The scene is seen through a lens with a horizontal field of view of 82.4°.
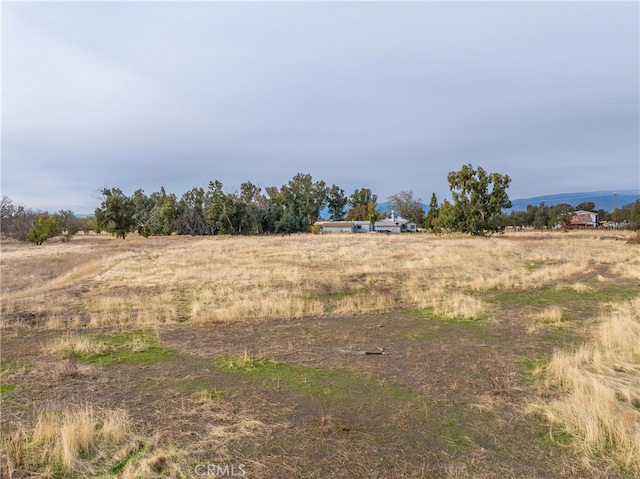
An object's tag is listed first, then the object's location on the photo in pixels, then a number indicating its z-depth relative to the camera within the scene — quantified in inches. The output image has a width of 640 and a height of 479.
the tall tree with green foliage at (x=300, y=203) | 3398.1
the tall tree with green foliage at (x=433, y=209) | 3198.8
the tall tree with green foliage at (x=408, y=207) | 4538.1
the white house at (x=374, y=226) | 3730.3
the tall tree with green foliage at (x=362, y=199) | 4756.4
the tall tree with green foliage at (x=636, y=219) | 2137.1
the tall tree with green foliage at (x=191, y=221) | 3105.3
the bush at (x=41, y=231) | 1945.1
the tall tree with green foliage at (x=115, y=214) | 2593.5
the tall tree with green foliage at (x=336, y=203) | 4699.8
